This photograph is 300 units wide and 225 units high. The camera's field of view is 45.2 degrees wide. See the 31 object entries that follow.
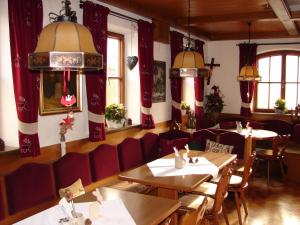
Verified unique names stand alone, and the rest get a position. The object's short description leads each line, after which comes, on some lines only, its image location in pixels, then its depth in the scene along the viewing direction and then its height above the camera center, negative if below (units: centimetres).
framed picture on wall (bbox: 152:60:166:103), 651 -7
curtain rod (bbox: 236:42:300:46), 835 +80
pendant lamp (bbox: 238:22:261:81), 673 +6
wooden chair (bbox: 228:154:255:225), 421 -129
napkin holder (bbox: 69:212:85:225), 220 -86
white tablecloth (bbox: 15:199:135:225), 245 -97
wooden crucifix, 906 +34
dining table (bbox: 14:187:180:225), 249 -98
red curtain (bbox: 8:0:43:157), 354 +11
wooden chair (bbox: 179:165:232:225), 353 -130
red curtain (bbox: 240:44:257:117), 865 -16
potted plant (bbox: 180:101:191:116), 769 -64
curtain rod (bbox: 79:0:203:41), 509 +91
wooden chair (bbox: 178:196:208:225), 222 -87
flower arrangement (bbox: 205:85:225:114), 873 -62
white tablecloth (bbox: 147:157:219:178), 375 -98
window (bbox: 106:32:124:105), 560 +15
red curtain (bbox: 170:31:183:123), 688 -15
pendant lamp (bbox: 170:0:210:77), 370 +13
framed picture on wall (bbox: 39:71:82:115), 409 -14
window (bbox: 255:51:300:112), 851 -7
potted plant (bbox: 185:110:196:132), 726 -93
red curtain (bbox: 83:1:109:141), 452 -7
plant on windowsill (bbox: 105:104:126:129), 525 -53
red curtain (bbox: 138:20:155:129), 569 +17
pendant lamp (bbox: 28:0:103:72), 197 +17
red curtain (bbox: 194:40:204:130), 816 -35
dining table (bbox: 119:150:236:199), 337 -99
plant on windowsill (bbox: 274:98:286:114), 834 -67
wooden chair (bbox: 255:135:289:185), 611 -136
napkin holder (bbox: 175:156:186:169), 391 -91
